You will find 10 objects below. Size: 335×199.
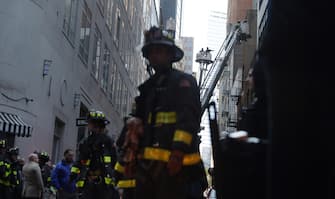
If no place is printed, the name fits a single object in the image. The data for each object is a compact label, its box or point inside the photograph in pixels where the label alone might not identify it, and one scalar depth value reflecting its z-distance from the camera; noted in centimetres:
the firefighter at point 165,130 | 559
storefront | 2025
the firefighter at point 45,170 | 1792
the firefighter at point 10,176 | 1633
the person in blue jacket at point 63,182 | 1388
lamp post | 2738
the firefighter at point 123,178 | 596
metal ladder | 3541
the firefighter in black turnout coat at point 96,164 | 1025
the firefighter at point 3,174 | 1619
